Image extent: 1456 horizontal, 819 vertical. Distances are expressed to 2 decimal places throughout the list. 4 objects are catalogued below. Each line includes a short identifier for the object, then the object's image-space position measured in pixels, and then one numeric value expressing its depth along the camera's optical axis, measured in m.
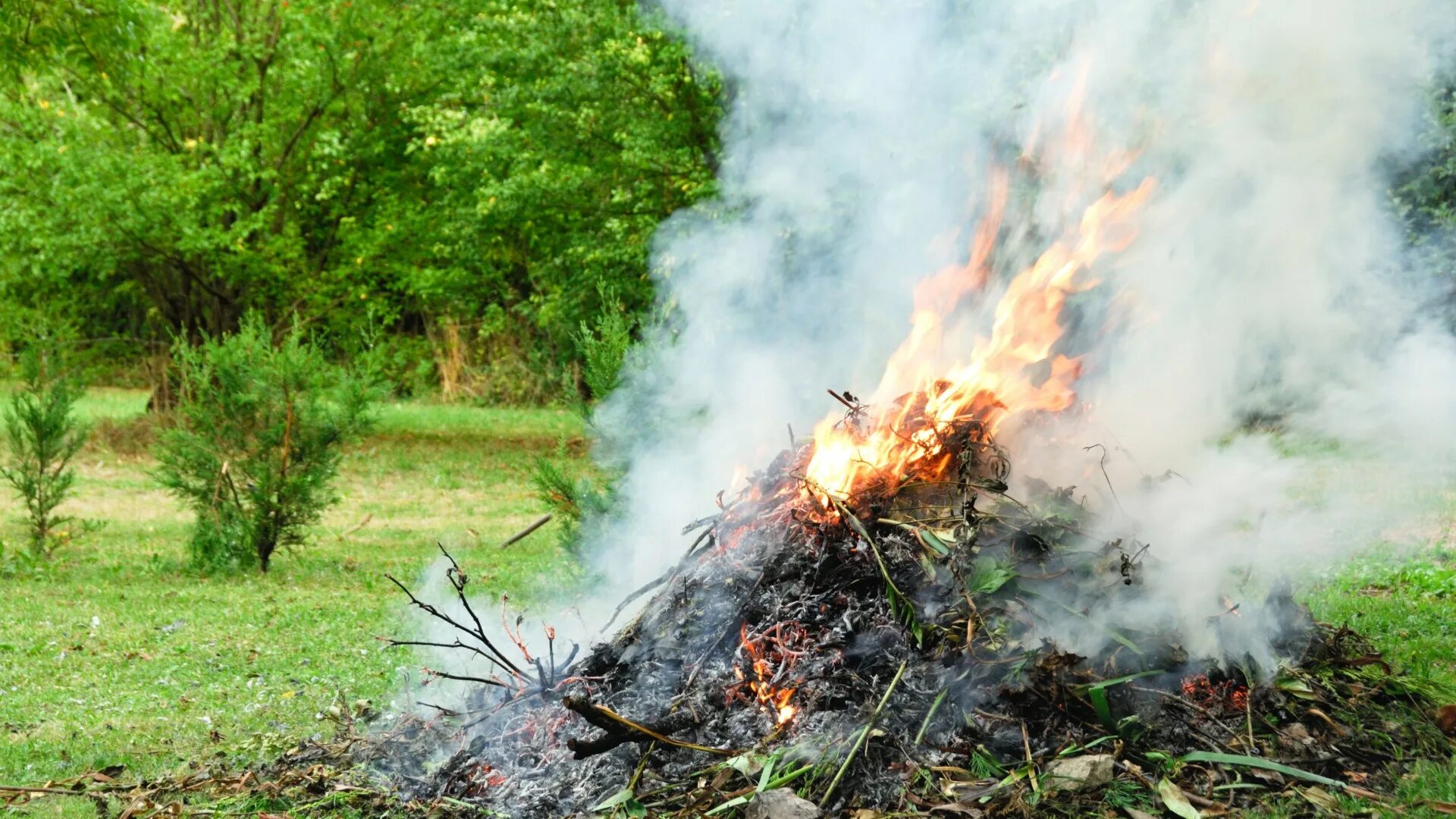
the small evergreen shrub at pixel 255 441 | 9.74
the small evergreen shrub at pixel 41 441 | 10.21
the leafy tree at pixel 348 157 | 14.79
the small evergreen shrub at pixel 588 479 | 8.18
